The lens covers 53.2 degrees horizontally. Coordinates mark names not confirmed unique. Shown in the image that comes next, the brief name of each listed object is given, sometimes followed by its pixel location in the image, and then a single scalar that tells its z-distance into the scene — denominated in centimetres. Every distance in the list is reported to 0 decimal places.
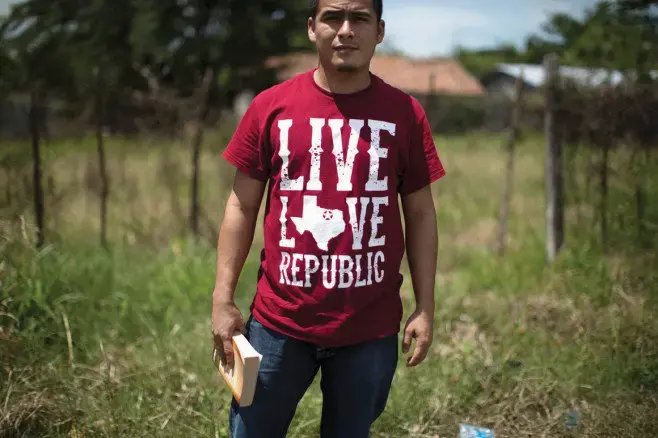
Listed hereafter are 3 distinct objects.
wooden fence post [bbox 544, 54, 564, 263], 485
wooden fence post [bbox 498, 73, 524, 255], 560
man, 159
